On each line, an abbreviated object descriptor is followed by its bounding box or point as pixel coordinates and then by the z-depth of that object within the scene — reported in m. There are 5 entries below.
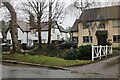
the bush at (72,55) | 22.47
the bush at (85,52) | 21.12
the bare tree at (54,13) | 41.44
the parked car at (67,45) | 44.04
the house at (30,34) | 65.31
